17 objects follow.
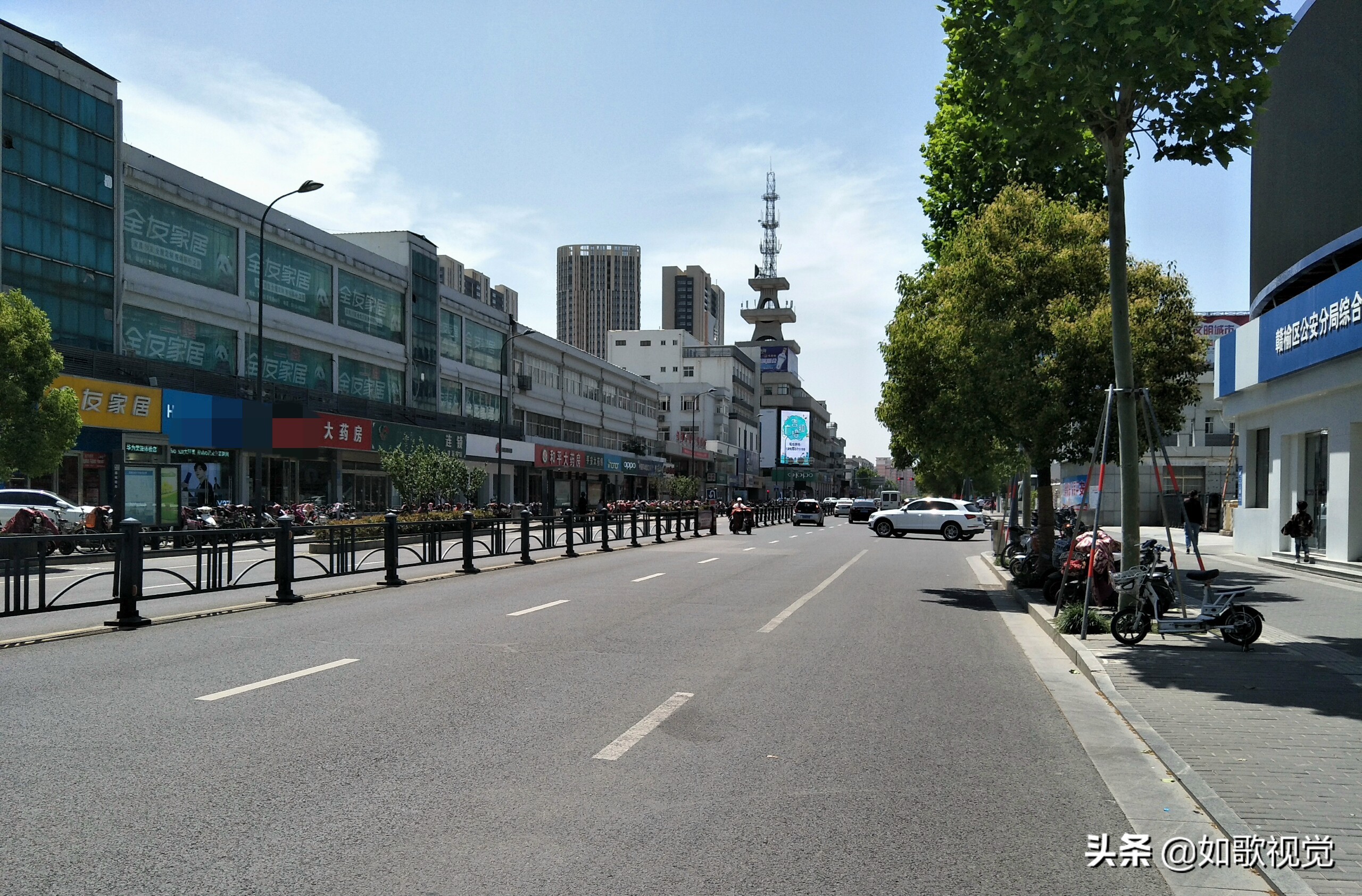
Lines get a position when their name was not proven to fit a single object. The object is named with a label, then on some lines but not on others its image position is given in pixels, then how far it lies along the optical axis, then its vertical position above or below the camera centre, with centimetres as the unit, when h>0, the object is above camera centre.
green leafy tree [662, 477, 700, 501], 8631 -302
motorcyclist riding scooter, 4553 -293
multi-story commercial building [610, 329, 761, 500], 11669 +673
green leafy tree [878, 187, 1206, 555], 1722 +199
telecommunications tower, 18212 +3851
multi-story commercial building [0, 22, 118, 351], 3092 +830
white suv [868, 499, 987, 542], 4447 -290
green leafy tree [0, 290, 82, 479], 2517 +121
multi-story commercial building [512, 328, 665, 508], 6944 +223
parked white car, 2612 -157
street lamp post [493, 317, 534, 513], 5622 +300
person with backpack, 2244 -155
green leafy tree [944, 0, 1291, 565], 1016 +412
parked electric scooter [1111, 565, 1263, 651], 1053 -167
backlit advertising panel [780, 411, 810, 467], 14150 +223
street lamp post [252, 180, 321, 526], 3328 +328
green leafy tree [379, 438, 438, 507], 4166 -103
